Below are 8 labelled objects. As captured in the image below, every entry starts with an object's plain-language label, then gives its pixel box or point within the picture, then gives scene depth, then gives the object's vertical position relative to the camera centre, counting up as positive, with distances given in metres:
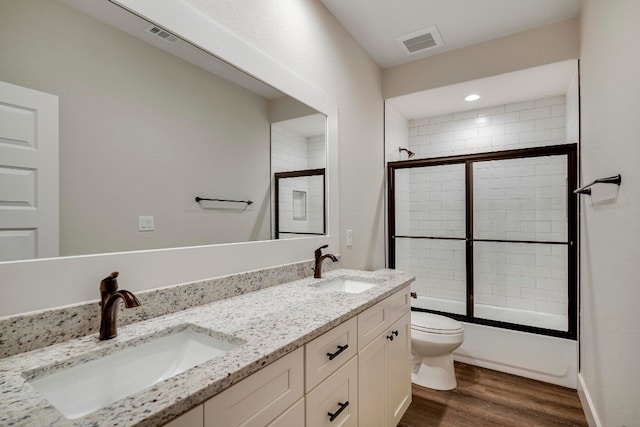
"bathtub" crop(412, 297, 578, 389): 2.41 -1.11
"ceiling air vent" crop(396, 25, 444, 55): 2.48 +1.40
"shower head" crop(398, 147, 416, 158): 3.42 +0.68
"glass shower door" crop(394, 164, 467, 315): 3.53 -0.21
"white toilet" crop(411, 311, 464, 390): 2.33 -1.02
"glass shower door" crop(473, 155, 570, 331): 3.04 -0.26
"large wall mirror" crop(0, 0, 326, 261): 0.91 +0.30
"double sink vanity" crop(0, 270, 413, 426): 0.65 -0.40
